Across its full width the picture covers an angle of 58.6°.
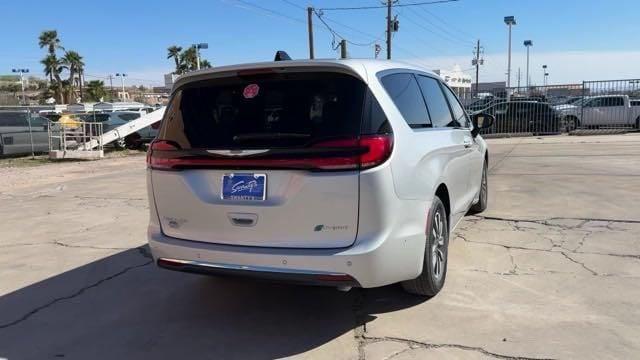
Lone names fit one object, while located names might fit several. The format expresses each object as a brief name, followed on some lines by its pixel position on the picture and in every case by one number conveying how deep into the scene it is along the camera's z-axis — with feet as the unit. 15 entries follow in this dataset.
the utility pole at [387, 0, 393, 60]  132.06
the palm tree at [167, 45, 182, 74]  270.26
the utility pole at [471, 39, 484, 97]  237.86
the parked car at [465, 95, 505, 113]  84.87
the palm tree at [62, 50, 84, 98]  276.21
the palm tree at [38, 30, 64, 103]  272.10
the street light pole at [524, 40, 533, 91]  200.23
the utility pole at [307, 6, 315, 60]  130.11
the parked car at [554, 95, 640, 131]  73.82
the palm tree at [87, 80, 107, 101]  291.99
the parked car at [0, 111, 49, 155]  63.31
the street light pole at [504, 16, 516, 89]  169.07
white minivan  11.65
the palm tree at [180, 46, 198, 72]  257.75
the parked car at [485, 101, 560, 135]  75.31
